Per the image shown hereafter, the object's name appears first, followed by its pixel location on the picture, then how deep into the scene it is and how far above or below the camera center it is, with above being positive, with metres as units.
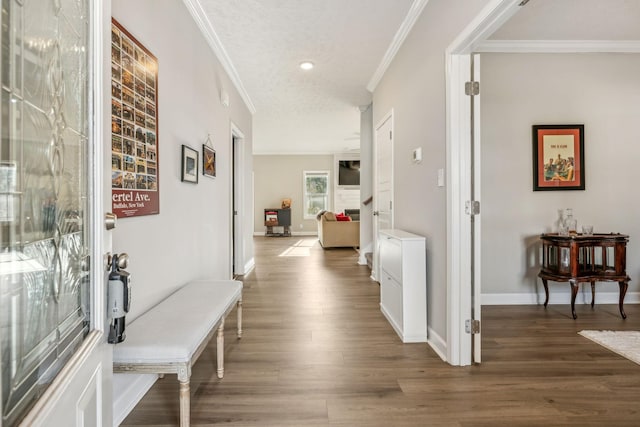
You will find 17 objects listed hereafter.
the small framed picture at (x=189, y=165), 2.46 +0.37
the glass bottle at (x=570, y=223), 3.23 -0.12
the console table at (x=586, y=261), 3.04 -0.46
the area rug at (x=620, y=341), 2.31 -0.97
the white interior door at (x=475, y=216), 2.13 -0.03
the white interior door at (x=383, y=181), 3.74 +0.37
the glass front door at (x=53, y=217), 0.58 -0.01
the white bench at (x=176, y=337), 1.38 -0.55
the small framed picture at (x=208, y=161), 2.98 +0.48
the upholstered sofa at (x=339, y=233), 7.66 -0.47
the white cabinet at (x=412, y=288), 2.54 -0.58
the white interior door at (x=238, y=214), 4.85 -0.02
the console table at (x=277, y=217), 10.55 -0.14
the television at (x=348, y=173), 10.79 +1.25
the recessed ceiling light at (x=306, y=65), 3.76 +1.66
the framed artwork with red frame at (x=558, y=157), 3.45 +0.55
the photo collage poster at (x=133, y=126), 1.60 +0.45
